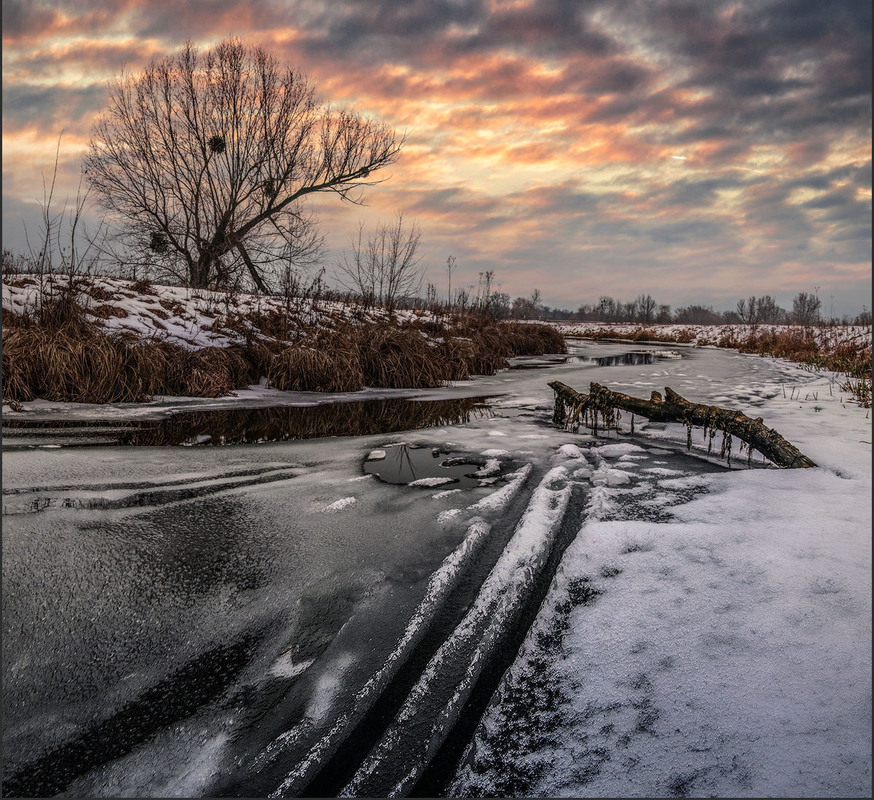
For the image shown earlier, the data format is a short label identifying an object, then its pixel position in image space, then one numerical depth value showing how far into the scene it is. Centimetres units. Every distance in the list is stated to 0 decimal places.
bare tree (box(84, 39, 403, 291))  1409
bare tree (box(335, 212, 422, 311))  1288
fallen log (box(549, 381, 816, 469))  334
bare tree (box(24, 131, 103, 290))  601
